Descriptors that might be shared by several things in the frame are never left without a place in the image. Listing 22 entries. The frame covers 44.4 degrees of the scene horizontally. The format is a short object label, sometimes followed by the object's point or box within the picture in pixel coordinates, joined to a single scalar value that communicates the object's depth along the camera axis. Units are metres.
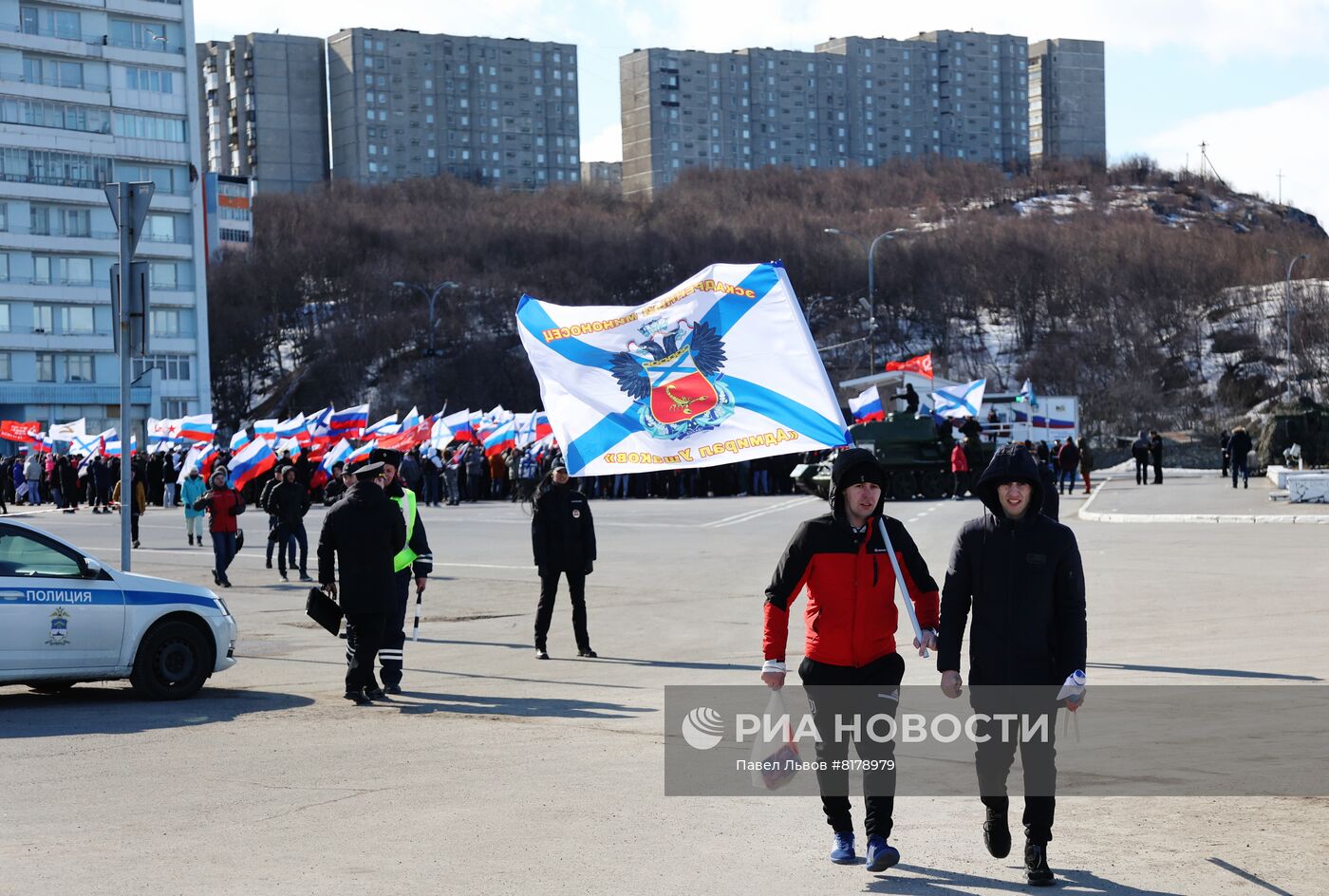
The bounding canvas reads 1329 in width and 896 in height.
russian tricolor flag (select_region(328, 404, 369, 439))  46.56
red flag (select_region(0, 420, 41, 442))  58.50
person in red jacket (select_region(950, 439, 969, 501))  40.59
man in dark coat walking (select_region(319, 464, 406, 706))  11.34
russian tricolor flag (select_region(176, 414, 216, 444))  48.81
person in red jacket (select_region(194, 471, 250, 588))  21.73
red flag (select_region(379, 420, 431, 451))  45.72
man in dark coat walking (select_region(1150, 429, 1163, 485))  45.97
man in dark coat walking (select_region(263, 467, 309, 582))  22.31
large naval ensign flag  10.07
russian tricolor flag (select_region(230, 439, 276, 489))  38.31
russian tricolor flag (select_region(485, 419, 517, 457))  48.34
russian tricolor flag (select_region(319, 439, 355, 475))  41.66
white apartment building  85.00
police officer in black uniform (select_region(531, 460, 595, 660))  13.83
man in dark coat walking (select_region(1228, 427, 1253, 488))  40.25
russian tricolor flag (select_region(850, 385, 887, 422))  43.28
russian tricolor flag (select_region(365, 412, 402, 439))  47.91
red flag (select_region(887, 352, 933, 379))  52.31
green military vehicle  43.81
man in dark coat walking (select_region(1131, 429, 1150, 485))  46.06
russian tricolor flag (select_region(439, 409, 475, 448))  48.81
